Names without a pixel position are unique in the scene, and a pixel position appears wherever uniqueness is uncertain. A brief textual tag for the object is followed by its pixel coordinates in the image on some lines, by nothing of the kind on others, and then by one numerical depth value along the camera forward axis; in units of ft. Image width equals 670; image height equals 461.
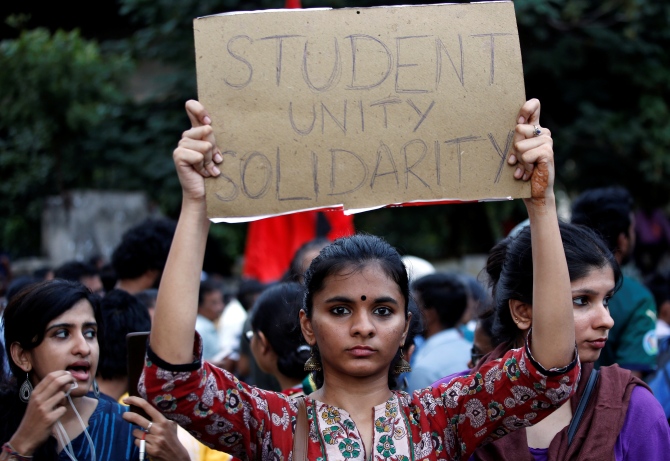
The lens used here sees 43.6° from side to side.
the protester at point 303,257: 13.33
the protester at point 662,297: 21.76
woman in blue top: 8.82
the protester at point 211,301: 24.16
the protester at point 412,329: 8.89
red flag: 24.29
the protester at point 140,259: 14.69
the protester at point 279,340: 11.03
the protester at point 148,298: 13.14
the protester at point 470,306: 16.08
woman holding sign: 6.53
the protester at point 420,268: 20.26
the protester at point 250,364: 13.10
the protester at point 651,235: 35.32
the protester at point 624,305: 12.08
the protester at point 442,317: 14.43
